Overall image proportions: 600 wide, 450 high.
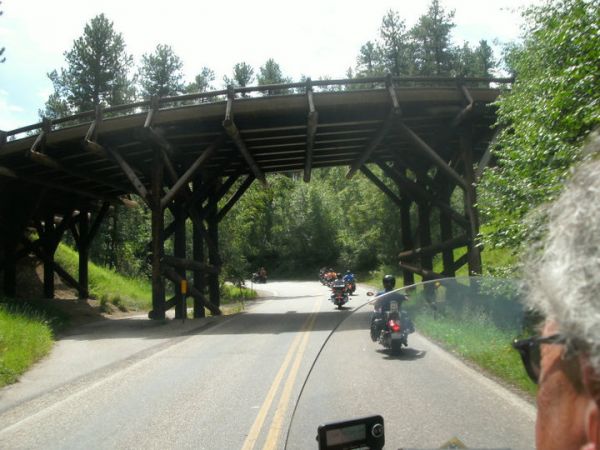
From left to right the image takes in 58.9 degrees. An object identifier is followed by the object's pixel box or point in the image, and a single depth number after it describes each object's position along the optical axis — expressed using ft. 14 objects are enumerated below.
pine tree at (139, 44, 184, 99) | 177.06
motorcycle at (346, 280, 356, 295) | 81.54
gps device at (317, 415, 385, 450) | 5.41
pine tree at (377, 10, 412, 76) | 161.27
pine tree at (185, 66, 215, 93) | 205.87
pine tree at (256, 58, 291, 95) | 230.68
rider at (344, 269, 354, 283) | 87.97
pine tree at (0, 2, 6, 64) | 80.30
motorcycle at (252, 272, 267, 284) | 162.80
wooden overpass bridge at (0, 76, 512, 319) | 47.24
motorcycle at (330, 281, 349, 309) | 68.23
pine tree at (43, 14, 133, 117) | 139.13
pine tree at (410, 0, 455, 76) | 158.61
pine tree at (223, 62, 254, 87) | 213.48
